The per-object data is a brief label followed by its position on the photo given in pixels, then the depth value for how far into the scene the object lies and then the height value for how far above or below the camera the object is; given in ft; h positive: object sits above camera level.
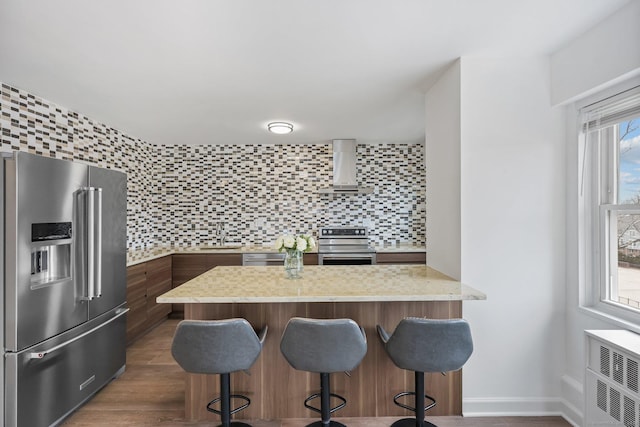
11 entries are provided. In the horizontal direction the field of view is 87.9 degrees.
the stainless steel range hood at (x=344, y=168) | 15.99 +2.21
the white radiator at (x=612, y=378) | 5.33 -2.81
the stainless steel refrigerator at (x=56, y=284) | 6.41 -1.60
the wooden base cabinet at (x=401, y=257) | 15.19 -1.99
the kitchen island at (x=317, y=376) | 7.66 -3.75
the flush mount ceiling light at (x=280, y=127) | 12.64 +3.32
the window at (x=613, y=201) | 6.64 +0.29
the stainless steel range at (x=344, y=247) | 15.10 -1.64
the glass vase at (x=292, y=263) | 8.75 -1.32
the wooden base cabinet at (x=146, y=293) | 11.91 -3.17
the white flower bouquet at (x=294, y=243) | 8.54 -0.77
